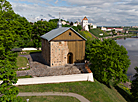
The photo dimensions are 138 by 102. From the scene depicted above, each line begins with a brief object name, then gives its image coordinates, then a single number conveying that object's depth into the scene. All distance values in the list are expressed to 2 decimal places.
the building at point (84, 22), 170.38
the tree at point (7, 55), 13.91
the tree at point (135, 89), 27.38
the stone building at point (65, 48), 30.81
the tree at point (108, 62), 28.31
